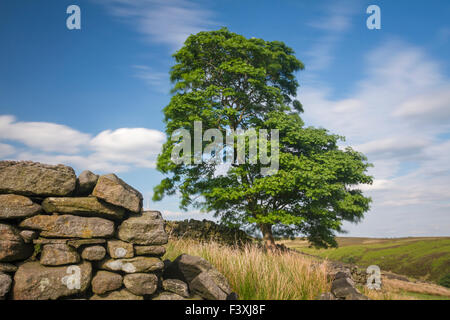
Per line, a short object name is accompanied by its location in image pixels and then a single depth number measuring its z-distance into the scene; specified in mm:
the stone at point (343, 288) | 7512
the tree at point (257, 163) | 15989
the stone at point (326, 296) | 7395
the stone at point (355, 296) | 7312
